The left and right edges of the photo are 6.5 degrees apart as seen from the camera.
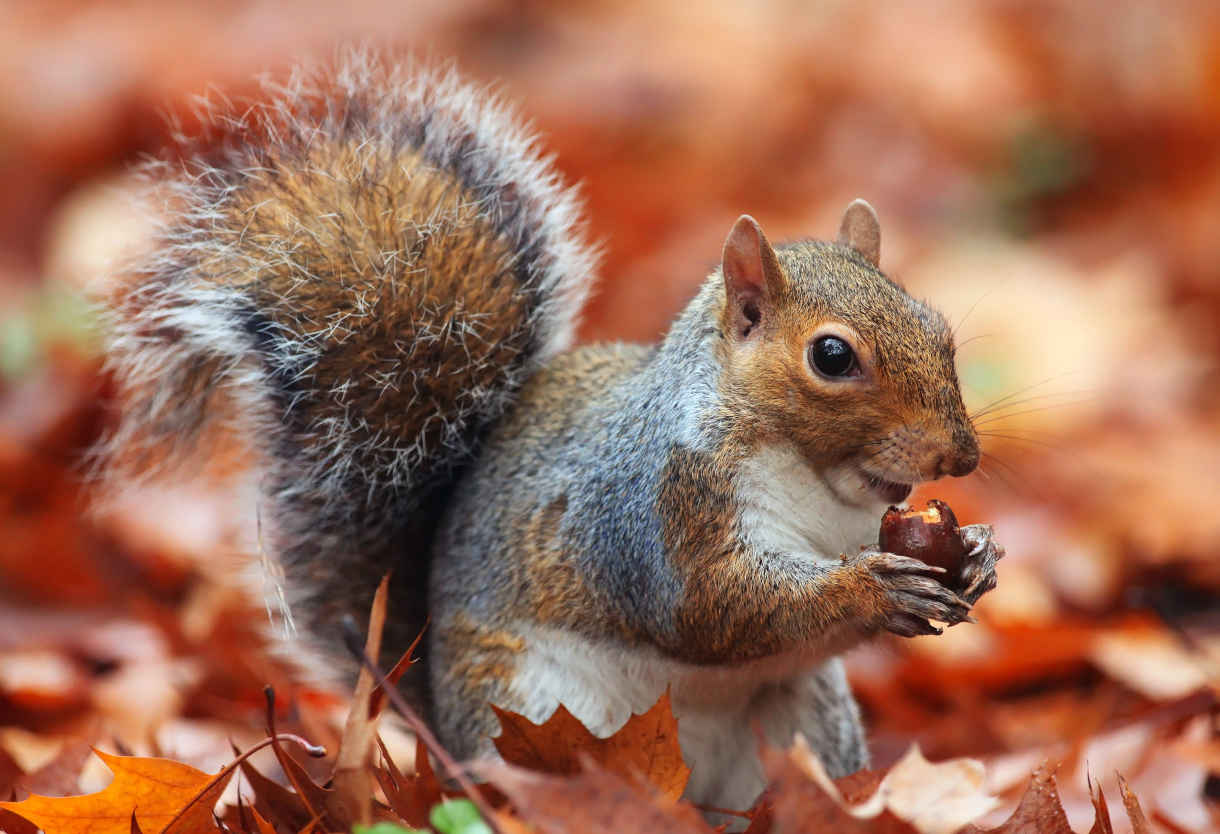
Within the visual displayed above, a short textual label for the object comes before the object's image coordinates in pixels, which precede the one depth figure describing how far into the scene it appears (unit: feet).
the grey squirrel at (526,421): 7.81
